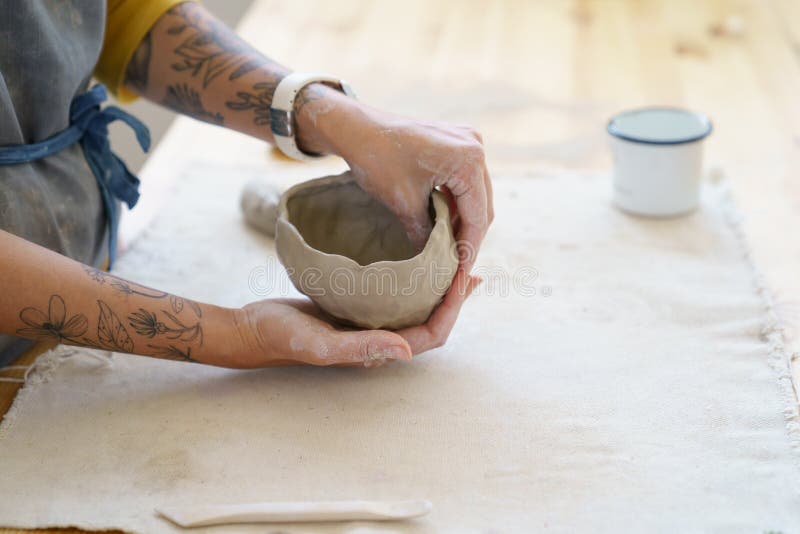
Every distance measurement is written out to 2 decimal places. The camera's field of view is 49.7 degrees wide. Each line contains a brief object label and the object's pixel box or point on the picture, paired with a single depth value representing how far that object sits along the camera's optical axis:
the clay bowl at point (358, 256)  0.98
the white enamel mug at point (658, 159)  1.41
